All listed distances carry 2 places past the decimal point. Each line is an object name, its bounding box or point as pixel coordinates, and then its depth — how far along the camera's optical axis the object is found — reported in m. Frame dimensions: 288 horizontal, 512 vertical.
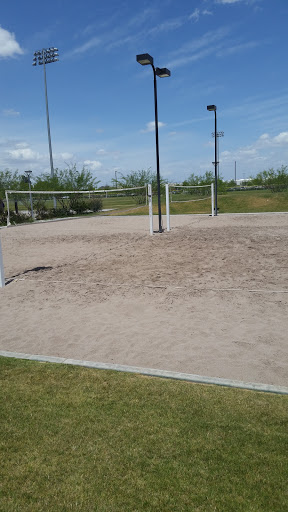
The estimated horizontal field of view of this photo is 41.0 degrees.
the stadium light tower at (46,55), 48.78
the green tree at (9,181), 36.03
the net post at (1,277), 8.90
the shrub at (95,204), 39.16
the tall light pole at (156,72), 14.55
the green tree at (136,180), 49.41
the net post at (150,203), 15.91
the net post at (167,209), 18.64
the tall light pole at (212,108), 23.58
